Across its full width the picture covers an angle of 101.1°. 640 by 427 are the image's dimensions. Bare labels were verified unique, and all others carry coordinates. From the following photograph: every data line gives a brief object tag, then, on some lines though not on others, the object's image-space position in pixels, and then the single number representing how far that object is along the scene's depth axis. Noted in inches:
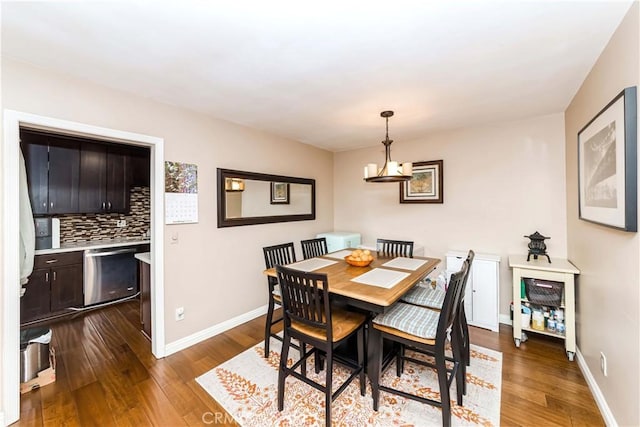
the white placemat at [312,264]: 95.1
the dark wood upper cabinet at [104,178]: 142.3
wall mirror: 118.5
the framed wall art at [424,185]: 140.5
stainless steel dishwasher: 139.9
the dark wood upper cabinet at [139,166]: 159.8
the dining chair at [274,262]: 97.9
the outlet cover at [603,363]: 69.1
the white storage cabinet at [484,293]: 116.3
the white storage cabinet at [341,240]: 158.7
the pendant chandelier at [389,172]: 93.0
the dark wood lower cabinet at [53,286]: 123.6
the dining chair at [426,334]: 62.4
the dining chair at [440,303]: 74.4
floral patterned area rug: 68.2
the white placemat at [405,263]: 92.9
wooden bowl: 94.7
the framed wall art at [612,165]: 53.0
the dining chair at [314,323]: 64.6
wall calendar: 98.9
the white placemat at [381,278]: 75.6
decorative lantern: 110.5
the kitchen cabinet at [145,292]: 108.7
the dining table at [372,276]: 67.1
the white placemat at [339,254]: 114.7
